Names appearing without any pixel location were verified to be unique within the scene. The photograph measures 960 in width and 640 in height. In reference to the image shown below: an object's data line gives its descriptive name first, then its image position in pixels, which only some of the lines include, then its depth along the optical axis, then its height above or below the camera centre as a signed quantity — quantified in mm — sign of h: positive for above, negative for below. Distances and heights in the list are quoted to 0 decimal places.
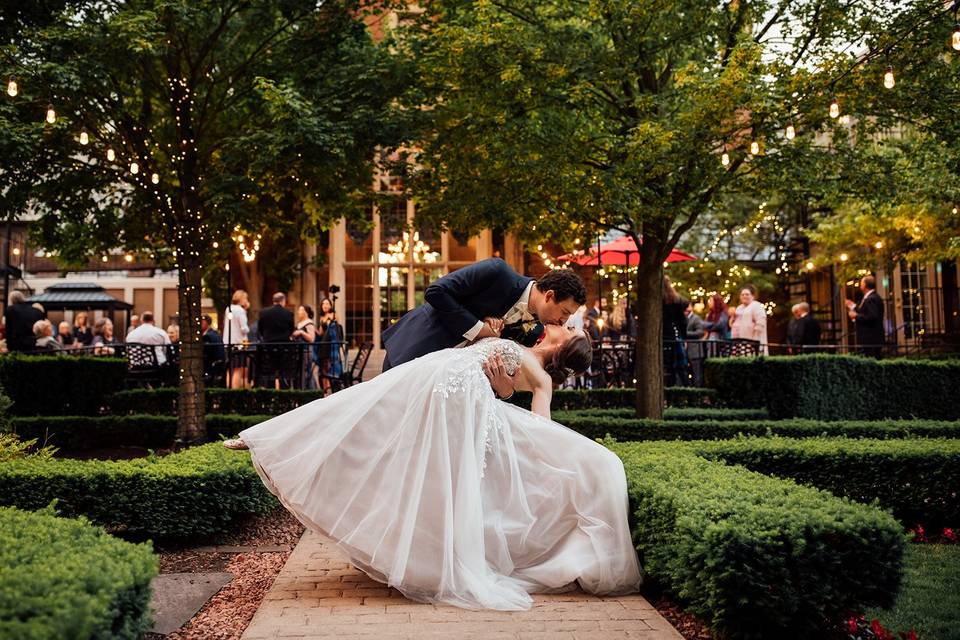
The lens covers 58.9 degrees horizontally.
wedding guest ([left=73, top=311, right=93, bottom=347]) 19625 +783
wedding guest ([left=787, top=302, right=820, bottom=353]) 16609 +593
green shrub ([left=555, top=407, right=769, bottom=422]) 11888 -775
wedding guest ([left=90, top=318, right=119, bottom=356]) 19562 +771
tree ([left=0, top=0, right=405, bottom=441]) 10125 +3284
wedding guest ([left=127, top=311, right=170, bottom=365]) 15922 +553
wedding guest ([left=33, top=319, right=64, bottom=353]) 15453 +566
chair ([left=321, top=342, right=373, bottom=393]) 14062 -261
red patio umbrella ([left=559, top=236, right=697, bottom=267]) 15177 +1942
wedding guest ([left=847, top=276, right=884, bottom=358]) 15438 +640
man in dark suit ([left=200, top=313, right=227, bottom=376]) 15070 +101
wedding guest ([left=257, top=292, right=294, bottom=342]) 14664 +676
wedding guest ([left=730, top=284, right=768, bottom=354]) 16047 +734
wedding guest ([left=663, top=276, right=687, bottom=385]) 14801 +409
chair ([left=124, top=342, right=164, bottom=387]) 14266 +25
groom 5324 +353
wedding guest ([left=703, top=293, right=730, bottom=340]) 16344 +732
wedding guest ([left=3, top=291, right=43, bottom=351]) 14562 +736
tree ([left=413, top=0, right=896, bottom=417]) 9336 +2988
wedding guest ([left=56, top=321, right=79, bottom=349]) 20438 +734
